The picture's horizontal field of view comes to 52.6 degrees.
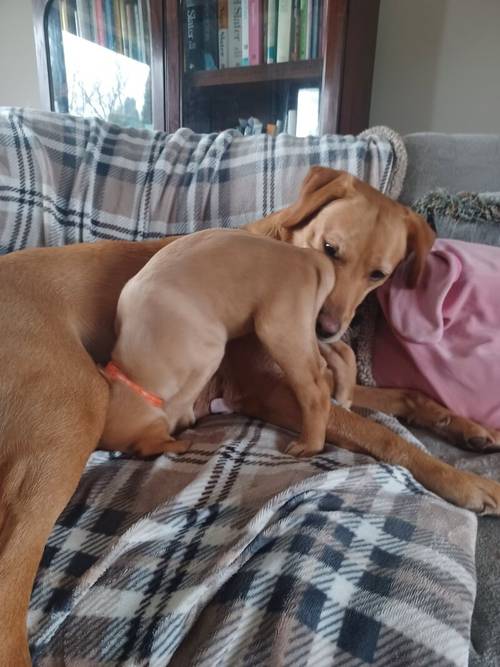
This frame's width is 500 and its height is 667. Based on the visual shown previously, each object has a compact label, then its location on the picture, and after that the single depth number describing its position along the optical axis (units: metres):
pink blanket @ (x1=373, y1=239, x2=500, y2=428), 1.15
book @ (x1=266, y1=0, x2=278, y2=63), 1.94
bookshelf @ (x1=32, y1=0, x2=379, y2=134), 1.89
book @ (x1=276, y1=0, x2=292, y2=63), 1.92
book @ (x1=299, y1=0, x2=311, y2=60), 1.87
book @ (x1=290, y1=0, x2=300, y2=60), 1.89
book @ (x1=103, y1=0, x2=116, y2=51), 2.21
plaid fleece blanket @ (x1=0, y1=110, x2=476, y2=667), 0.62
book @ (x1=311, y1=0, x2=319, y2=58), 1.85
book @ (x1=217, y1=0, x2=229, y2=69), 2.02
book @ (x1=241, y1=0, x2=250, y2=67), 1.99
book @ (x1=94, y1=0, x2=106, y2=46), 2.23
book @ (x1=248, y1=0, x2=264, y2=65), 1.97
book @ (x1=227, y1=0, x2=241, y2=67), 2.01
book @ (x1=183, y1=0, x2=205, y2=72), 2.04
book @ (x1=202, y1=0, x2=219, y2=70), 2.03
